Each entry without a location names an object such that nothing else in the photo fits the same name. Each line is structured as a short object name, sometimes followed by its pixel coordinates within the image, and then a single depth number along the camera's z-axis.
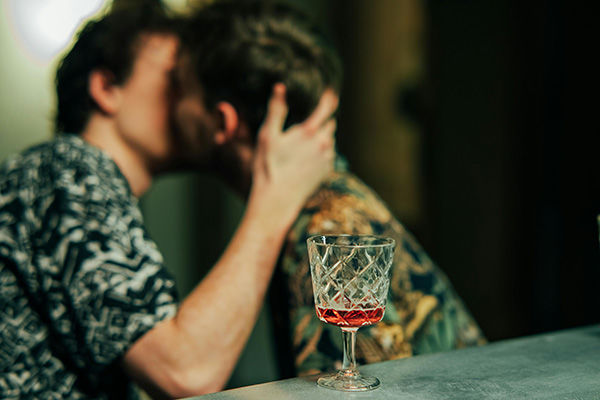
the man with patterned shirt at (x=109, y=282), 0.96
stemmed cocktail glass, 0.66
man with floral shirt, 1.05
